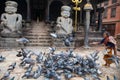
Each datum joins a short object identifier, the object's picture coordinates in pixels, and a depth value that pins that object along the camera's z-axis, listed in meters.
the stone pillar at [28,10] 13.48
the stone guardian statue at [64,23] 10.65
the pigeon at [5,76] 5.11
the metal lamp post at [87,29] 10.68
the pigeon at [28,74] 5.32
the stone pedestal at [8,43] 10.29
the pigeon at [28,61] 6.03
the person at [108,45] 6.59
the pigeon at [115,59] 5.78
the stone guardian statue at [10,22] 10.41
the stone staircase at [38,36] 10.91
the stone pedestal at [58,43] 10.50
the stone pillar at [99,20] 15.18
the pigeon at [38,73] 5.36
